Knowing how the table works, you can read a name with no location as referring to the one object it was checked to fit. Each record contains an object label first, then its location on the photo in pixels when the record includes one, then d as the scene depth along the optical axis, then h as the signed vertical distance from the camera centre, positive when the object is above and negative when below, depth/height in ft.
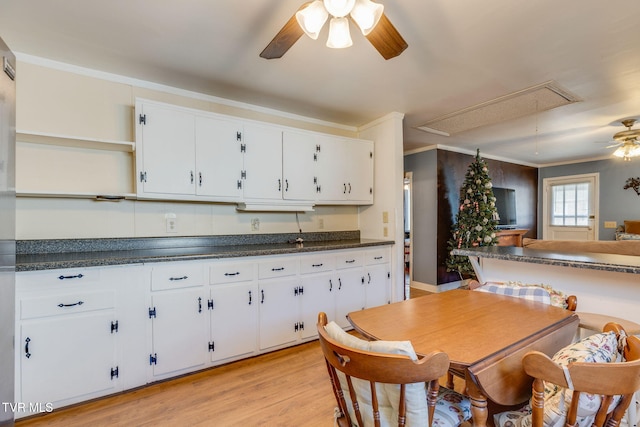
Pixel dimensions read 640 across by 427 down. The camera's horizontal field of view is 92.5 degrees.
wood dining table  3.24 -1.61
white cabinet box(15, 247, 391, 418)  5.92 -2.52
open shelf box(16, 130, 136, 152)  6.95 +1.70
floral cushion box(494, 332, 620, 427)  2.87 -1.80
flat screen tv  18.76 +0.00
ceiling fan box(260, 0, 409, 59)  4.62 +2.97
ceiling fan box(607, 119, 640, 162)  13.10 +2.82
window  20.74 +0.16
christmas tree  14.67 -0.48
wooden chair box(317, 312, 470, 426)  2.74 -1.65
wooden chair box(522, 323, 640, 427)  2.64 -1.55
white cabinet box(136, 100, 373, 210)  8.02 +1.47
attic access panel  9.48 +3.47
